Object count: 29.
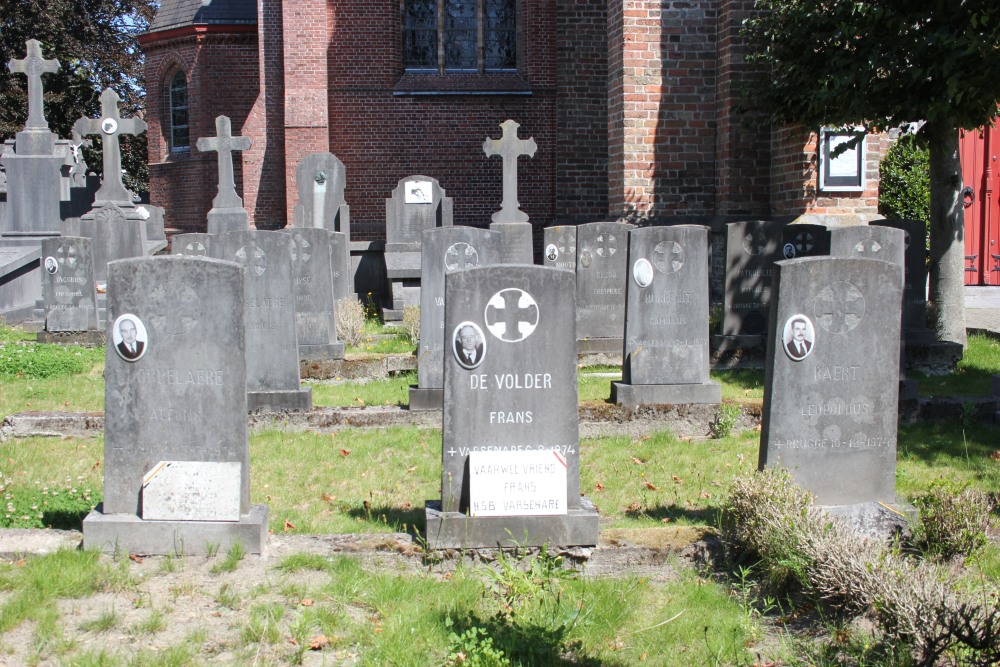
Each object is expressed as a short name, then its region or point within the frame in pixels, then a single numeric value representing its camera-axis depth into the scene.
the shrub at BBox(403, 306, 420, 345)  11.70
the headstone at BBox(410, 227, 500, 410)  8.04
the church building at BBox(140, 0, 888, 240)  20.56
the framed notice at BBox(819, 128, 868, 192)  13.81
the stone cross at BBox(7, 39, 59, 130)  17.23
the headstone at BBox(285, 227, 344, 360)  10.03
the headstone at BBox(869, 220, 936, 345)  10.27
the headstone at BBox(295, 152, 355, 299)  18.09
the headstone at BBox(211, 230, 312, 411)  7.90
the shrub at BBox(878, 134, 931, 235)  16.89
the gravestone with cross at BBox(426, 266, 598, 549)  4.83
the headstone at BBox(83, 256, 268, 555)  4.67
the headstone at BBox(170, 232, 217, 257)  11.19
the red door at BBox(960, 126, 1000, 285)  18.53
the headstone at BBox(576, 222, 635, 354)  10.93
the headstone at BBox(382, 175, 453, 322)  16.97
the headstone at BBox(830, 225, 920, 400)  9.16
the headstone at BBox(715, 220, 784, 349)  10.51
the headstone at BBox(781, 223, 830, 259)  10.61
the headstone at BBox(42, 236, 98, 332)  12.23
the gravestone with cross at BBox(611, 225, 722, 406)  8.02
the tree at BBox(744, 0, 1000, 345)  8.52
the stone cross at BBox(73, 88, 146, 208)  16.75
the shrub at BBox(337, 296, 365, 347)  11.82
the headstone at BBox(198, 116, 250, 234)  17.95
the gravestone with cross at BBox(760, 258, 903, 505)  4.93
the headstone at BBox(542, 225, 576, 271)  12.27
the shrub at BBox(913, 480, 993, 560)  4.41
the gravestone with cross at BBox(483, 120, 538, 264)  16.50
